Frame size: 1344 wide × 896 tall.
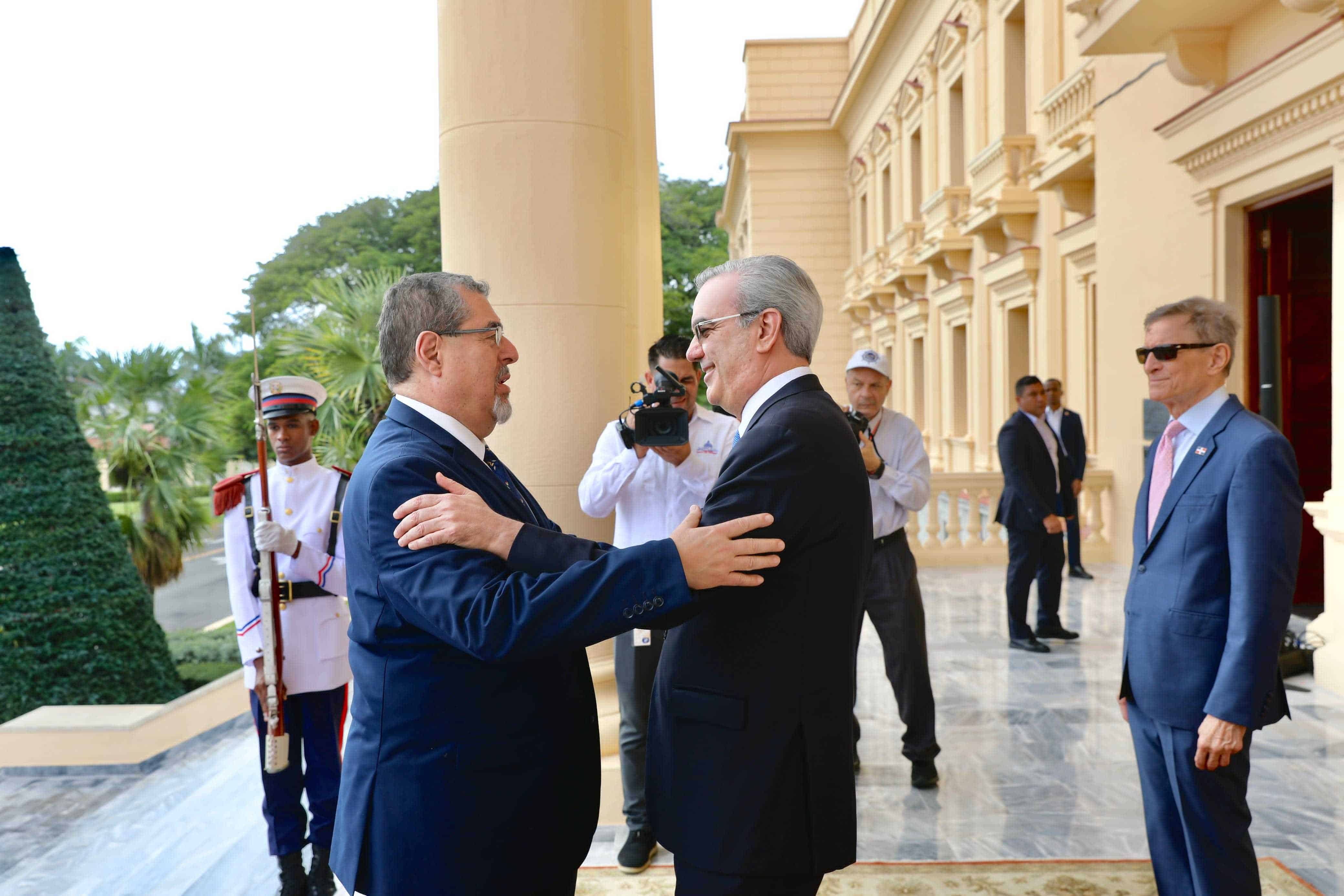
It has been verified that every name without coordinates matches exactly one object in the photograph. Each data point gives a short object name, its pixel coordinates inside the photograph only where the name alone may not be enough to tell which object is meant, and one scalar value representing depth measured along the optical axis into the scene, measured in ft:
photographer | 14.60
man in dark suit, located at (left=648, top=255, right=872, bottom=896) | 6.09
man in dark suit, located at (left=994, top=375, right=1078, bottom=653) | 22.98
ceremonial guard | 11.37
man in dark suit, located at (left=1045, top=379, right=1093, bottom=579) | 30.22
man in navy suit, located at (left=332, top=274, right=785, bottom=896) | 5.61
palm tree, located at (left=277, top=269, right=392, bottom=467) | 40.27
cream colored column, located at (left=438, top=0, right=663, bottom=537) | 13.88
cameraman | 12.59
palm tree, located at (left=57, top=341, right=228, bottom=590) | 31.09
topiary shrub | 18.63
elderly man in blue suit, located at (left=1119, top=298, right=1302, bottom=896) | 8.20
